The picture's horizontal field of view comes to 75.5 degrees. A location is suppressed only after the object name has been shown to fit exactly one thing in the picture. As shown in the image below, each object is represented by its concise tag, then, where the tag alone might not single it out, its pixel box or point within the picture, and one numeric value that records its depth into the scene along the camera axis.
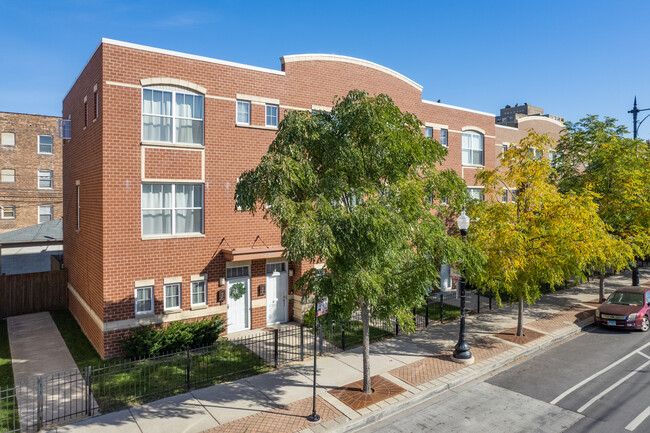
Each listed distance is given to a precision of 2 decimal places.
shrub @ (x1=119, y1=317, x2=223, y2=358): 13.55
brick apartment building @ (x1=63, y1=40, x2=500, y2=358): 14.19
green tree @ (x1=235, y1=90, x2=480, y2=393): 9.16
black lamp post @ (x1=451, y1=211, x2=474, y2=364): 13.75
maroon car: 17.14
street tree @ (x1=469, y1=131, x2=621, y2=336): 14.66
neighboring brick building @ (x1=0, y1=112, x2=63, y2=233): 35.78
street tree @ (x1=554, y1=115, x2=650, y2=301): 19.86
